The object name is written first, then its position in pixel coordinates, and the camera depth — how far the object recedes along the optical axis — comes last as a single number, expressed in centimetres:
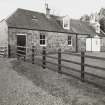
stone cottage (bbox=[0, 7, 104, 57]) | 1710
